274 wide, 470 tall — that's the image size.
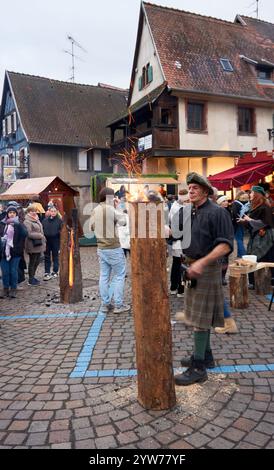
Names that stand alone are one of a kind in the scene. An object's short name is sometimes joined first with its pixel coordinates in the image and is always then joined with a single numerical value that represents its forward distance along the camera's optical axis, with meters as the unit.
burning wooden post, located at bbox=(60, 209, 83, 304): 6.79
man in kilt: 3.44
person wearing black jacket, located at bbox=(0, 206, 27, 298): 7.60
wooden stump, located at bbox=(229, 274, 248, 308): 5.90
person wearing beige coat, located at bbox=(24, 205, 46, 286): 8.73
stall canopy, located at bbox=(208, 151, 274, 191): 12.31
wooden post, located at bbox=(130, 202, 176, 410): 3.10
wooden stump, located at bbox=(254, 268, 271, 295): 6.89
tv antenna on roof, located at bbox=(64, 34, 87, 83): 31.67
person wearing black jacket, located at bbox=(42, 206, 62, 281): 9.39
